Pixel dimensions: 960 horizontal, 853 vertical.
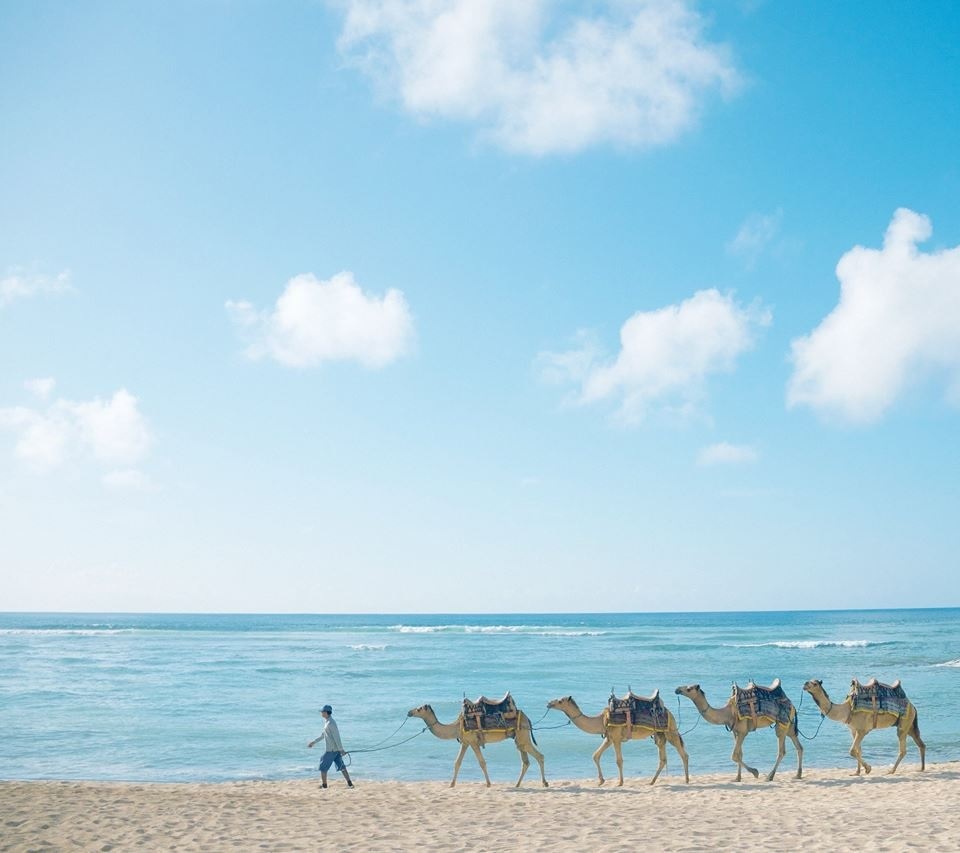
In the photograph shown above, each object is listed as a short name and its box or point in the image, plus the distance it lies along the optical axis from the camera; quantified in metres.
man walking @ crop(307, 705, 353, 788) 13.12
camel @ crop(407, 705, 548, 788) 13.62
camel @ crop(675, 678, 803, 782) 13.92
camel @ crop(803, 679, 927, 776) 14.10
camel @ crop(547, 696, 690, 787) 13.50
